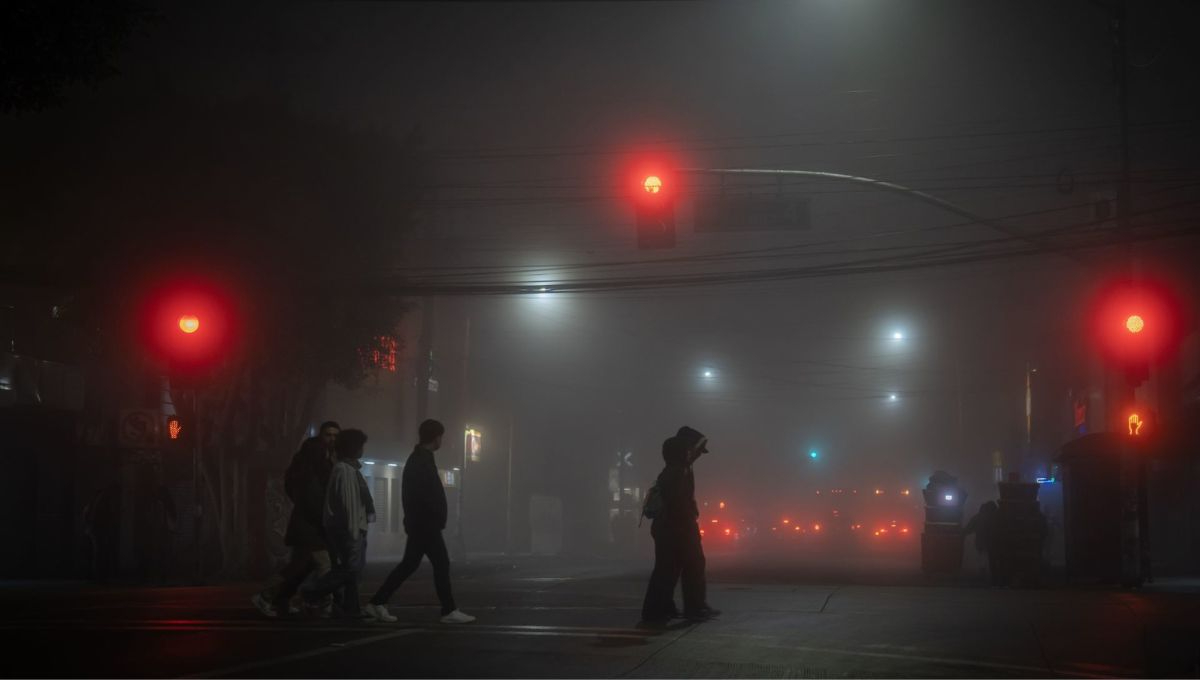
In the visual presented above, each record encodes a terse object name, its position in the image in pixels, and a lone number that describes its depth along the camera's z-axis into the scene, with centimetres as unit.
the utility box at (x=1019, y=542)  1967
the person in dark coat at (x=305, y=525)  1142
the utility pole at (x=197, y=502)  2120
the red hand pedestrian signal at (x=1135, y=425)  1927
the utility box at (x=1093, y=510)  1875
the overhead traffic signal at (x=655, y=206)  1838
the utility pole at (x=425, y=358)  3338
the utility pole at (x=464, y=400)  4022
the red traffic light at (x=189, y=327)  1627
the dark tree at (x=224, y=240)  2331
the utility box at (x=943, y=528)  2573
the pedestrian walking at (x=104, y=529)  2233
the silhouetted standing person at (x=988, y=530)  2031
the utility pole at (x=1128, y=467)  1842
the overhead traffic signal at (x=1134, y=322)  1823
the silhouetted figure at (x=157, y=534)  2300
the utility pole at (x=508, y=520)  5259
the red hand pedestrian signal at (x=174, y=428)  2472
